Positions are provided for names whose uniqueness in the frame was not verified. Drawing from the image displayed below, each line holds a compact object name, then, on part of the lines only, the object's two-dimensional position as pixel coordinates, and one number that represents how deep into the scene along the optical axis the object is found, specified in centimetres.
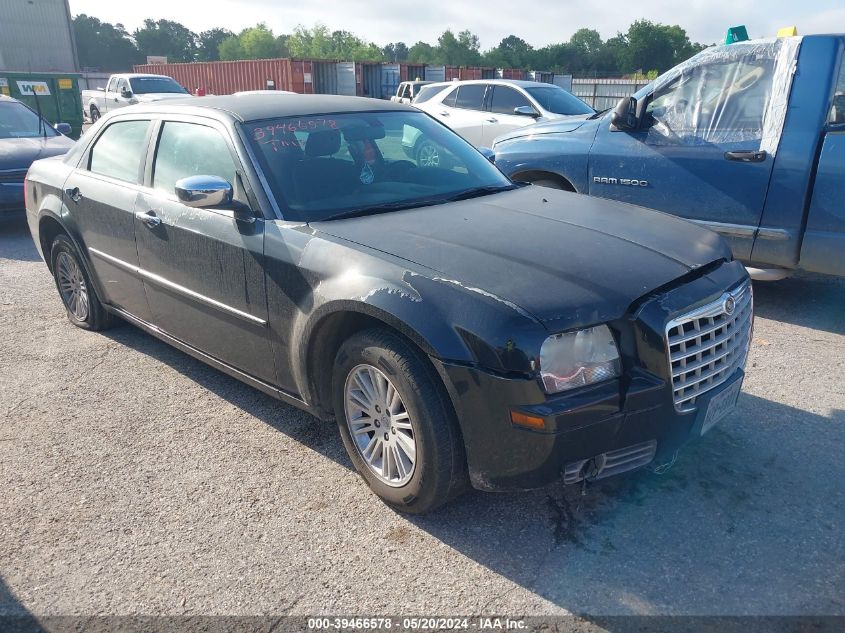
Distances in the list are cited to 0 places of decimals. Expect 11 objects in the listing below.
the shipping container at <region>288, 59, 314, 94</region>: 2962
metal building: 3381
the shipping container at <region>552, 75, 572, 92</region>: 2920
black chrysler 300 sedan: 247
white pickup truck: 2100
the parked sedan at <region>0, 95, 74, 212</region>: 841
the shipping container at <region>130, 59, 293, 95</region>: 3022
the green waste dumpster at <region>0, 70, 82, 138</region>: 1794
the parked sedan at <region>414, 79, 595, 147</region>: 1120
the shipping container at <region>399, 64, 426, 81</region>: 3166
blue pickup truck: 486
